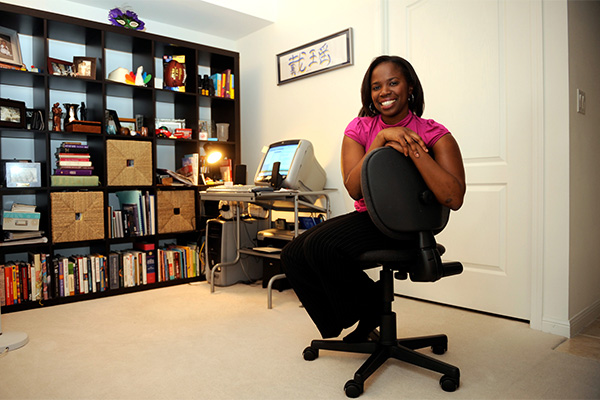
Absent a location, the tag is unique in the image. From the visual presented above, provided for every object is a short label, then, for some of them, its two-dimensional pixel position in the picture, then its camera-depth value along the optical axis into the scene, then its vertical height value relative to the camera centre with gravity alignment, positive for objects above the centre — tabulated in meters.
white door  2.21 +0.35
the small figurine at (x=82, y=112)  2.99 +0.58
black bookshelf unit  2.75 +0.66
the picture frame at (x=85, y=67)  2.94 +0.87
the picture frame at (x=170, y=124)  3.35 +0.55
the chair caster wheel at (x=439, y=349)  1.79 -0.65
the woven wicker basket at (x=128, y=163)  2.97 +0.23
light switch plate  2.09 +0.41
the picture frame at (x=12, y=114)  2.63 +0.51
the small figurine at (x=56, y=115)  2.85 +0.53
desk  2.62 -0.06
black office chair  1.31 -0.14
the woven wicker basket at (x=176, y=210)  3.20 -0.12
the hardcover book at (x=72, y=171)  2.82 +0.16
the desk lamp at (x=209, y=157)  3.49 +0.29
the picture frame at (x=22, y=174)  2.67 +0.14
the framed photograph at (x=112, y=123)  3.03 +0.51
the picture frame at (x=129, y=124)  3.16 +0.54
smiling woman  1.37 -0.04
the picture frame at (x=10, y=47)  2.69 +0.93
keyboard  2.66 +0.03
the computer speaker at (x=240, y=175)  3.19 +0.13
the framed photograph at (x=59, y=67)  2.85 +0.86
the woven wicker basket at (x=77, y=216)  2.76 -0.13
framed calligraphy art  3.08 +1.01
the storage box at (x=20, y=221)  2.61 -0.14
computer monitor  2.80 +0.17
